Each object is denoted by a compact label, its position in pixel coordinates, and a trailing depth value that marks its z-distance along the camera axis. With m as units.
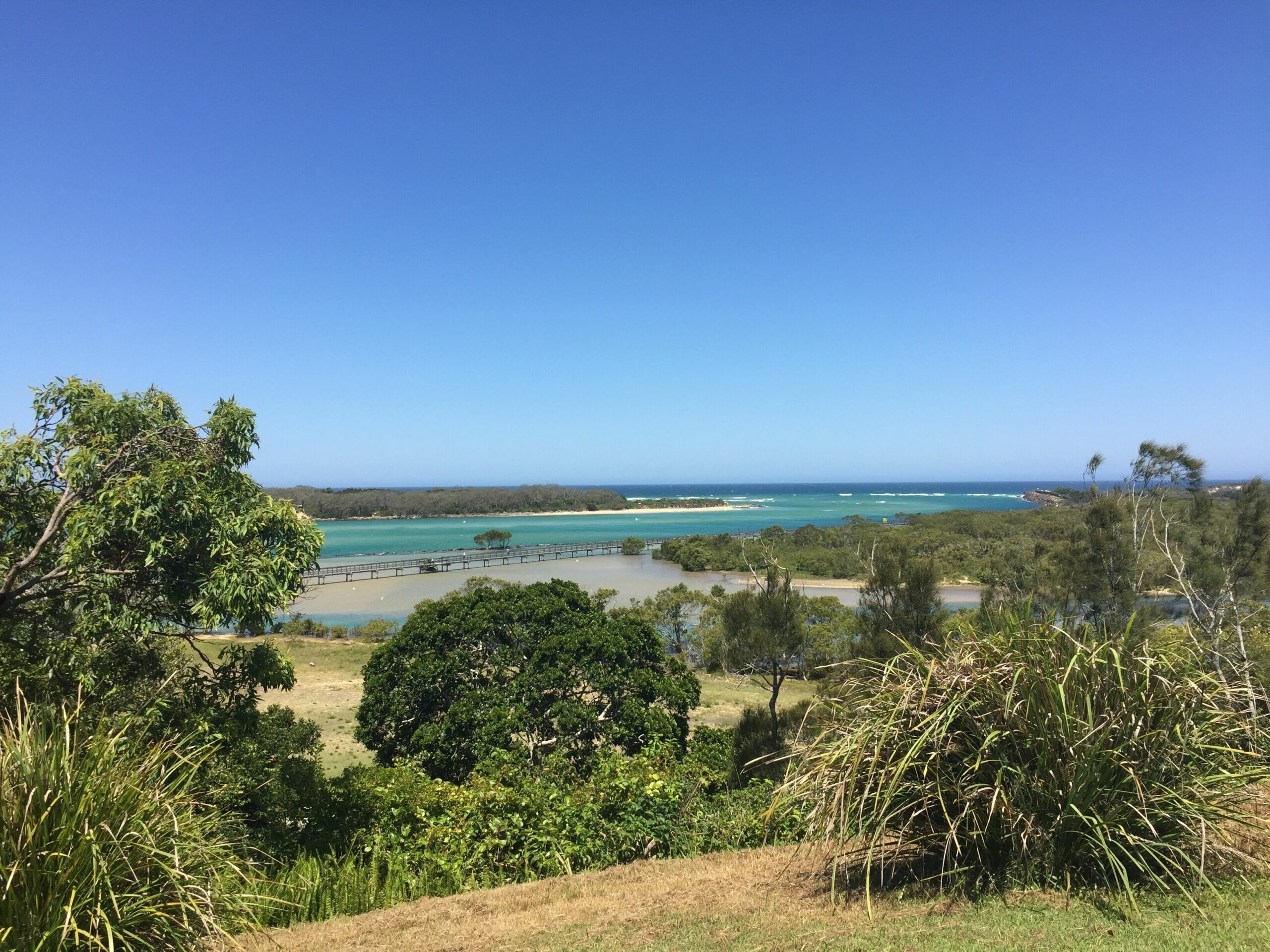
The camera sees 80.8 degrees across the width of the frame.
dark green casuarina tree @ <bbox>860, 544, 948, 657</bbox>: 11.70
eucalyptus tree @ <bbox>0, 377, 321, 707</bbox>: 5.87
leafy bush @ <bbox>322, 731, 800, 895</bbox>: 6.94
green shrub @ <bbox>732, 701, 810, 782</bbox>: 11.05
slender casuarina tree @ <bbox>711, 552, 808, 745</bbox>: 13.09
